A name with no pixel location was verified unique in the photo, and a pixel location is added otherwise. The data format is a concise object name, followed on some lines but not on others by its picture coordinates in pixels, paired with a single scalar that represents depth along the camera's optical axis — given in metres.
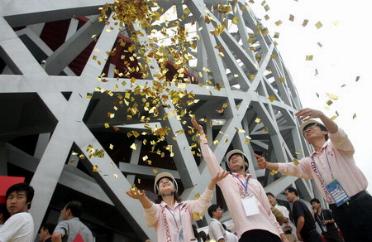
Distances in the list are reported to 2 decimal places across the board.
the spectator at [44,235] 5.72
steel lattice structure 6.67
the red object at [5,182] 5.24
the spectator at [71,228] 4.80
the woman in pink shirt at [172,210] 3.76
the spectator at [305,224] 5.55
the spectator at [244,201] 3.58
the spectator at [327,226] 5.93
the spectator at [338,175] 3.28
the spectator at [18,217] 3.28
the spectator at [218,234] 5.83
